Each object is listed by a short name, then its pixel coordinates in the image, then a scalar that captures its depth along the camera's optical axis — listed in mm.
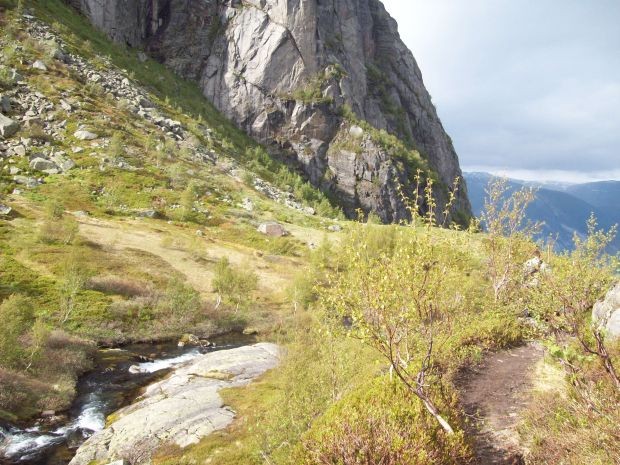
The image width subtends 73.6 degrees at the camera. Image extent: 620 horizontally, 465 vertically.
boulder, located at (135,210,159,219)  76531
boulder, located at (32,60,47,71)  94388
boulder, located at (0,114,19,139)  77875
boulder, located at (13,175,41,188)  71125
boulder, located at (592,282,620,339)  19273
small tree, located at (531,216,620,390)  7953
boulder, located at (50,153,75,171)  79188
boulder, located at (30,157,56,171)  76000
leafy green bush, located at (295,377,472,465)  10031
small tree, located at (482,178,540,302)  31766
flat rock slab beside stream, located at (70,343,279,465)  20375
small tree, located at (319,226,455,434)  11195
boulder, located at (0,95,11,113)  81431
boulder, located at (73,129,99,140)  86062
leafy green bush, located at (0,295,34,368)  27688
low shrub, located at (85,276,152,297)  48228
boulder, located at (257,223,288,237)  81625
